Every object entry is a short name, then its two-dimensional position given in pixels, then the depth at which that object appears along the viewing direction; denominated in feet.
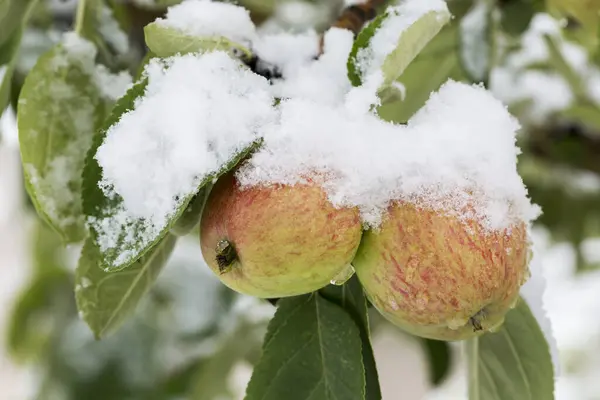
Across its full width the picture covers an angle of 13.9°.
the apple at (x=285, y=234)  2.78
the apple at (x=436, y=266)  2.80
